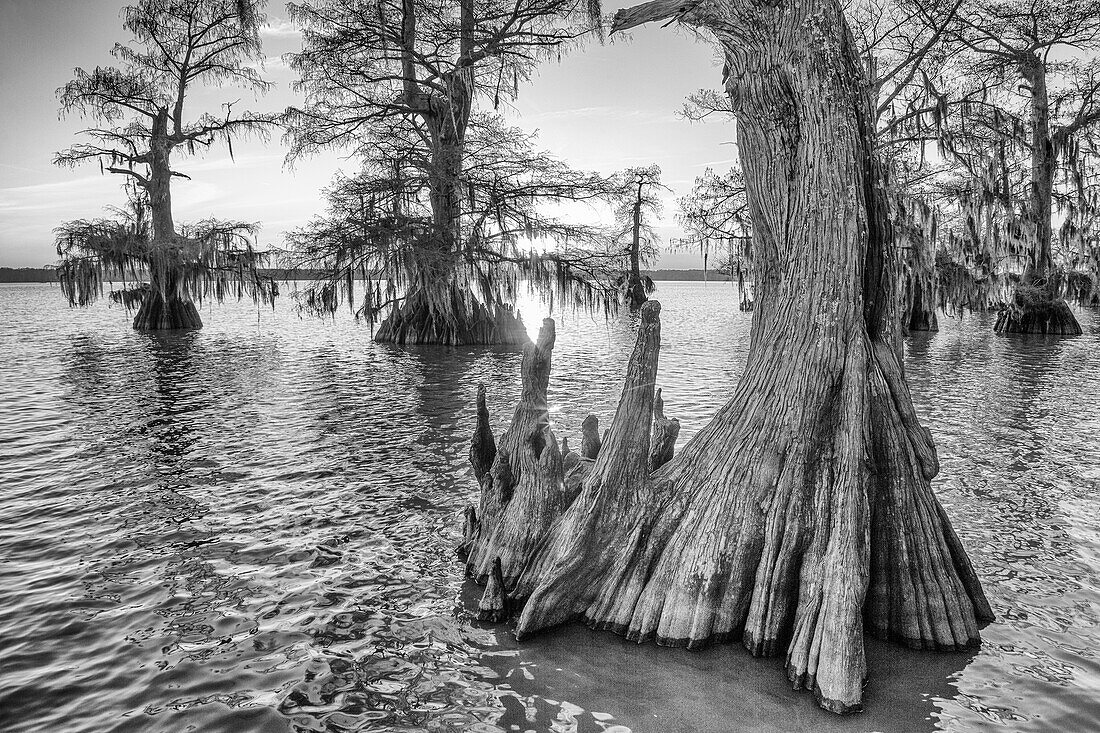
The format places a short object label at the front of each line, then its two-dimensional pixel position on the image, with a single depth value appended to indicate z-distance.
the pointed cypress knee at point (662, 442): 6.45
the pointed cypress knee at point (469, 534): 6.70
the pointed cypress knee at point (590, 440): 6.90
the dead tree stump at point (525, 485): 5.92
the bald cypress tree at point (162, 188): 32.12
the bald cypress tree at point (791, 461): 4.84
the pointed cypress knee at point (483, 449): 7.34
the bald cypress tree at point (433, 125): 25.77
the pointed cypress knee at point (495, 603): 5.34
